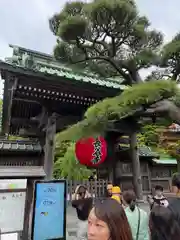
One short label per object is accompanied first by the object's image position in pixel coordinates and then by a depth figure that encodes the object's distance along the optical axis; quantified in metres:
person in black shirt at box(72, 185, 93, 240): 2.80
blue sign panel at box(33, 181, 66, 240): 2.77
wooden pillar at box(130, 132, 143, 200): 8.18
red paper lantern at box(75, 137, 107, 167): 6.27
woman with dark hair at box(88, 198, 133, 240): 1.35
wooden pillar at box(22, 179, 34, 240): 2.90
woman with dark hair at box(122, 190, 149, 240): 2.63
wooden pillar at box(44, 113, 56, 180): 6.55
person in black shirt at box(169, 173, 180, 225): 2.21
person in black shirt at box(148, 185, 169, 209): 2.67
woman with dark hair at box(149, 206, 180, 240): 1.62
